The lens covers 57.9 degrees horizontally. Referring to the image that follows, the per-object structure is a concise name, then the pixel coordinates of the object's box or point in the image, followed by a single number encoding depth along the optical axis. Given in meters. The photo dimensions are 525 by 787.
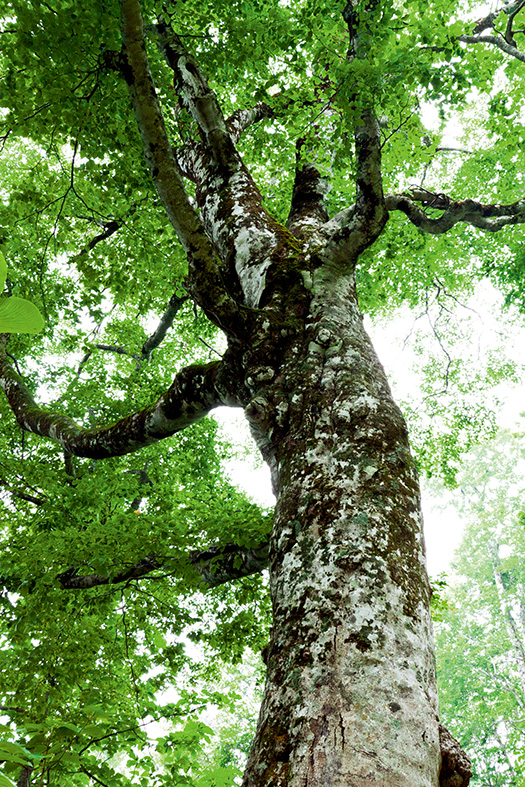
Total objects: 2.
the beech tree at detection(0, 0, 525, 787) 1.46
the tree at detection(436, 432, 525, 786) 18.23
